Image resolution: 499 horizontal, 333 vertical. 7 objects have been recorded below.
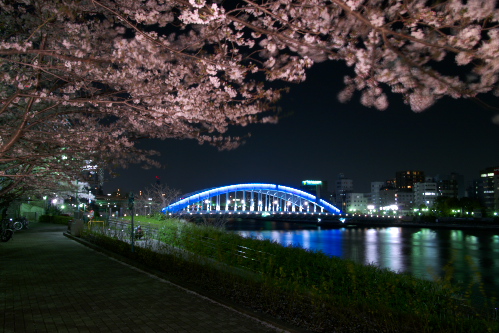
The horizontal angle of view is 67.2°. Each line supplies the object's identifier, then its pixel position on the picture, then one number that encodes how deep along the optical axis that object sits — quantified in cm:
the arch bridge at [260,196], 7544
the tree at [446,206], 8894
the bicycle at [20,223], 2752
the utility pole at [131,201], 1436
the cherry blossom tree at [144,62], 449
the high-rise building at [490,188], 10268
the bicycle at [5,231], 1923
